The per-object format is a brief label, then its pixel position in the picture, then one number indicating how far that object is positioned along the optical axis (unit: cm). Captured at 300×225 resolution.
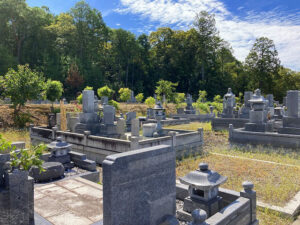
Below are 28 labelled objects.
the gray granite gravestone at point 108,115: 1522
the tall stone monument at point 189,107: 3135
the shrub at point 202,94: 4177
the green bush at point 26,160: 455
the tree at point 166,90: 3759
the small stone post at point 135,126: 1238
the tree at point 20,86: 1966
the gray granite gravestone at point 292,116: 1468
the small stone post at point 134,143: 974
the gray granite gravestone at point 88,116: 1454
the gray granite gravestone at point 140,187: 354
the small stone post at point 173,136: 1136
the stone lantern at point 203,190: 541
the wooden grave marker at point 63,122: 1718
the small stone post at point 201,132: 1302
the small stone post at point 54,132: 1352
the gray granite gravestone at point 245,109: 2278
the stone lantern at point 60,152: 921
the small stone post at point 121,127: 1456
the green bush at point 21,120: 2056
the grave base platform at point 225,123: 2011
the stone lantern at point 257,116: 1555
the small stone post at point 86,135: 1164
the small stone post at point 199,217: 383
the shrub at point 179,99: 3666
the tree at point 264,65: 4978
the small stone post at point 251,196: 525
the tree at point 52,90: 2353
